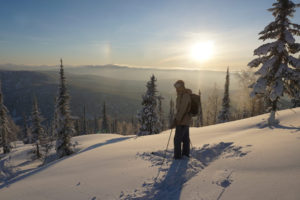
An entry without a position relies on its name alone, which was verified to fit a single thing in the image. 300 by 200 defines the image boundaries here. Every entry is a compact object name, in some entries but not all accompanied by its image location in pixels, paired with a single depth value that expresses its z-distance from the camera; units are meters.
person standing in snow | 5.10
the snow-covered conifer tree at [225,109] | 33.59
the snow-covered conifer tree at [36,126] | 34.59
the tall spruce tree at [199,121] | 43.39
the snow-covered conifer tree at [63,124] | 21.19
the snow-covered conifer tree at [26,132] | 45.77
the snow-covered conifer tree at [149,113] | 24.55
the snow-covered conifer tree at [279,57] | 8.90
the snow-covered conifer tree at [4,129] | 29.08
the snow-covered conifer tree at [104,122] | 53.19
